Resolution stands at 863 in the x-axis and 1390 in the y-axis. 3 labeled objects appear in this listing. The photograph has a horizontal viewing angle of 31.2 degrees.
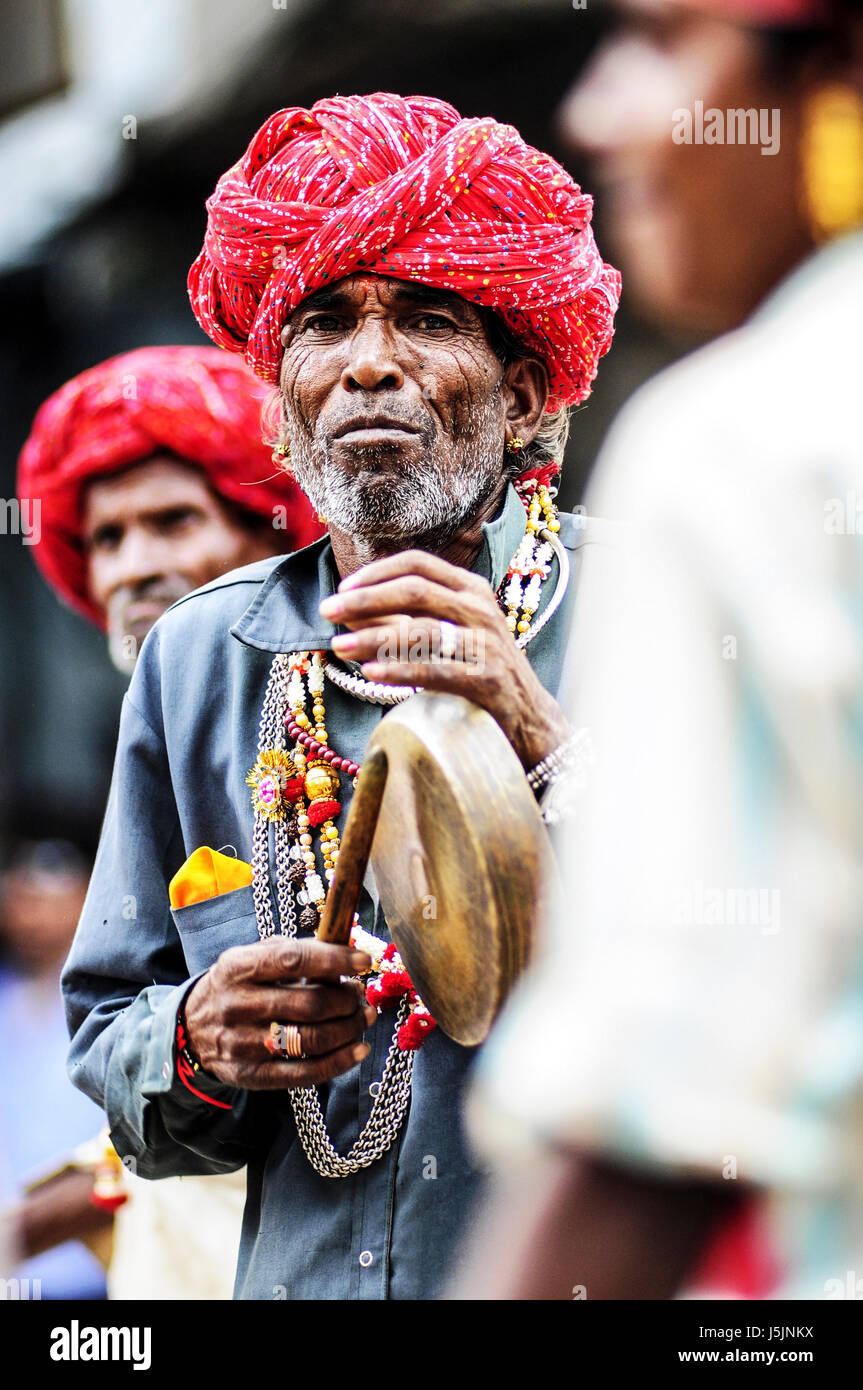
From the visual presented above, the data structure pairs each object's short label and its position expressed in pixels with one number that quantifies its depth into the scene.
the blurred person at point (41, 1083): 3.58
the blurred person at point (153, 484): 3.81
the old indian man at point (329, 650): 2.36
